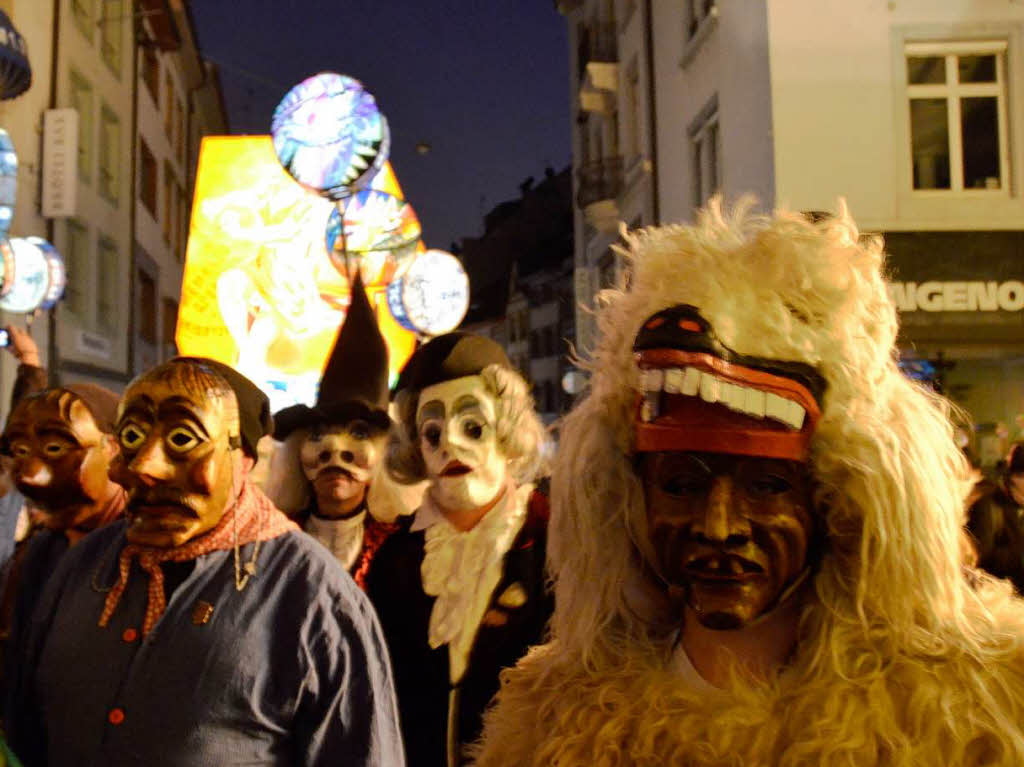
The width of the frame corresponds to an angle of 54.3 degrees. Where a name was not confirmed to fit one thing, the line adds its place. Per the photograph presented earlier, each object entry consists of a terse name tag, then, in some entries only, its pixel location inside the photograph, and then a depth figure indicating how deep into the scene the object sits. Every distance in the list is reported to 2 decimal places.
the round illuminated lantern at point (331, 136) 6.82
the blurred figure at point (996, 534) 4.40
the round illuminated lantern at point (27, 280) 9.18
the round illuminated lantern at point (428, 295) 8.80
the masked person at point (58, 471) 2.86
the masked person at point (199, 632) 1.97
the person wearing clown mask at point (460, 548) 2.85
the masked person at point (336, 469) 3.65
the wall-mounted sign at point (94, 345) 15.03
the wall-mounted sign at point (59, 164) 13.28
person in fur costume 1.43
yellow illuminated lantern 8.80
